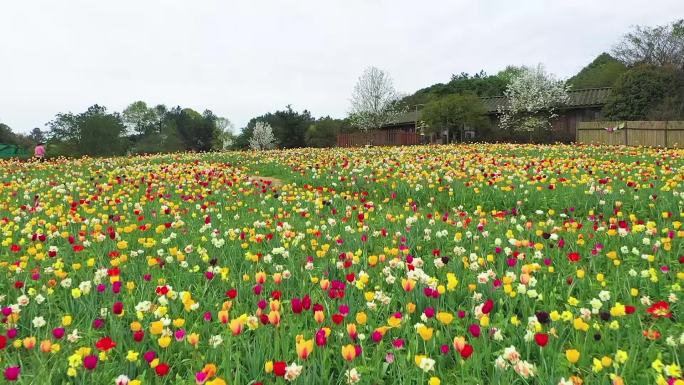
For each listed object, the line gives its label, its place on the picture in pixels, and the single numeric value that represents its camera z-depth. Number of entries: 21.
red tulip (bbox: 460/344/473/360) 2.14
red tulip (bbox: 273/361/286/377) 1.98
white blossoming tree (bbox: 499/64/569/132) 44.31
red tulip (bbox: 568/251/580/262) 3.58
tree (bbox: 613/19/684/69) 48.31
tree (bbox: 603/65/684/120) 32.59
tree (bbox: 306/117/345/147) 54.44
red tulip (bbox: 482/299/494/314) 2.63
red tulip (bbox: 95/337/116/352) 2.29
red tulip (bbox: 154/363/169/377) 2.07
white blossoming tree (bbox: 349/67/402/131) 61.03
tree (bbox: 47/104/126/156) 40.91
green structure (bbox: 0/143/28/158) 28.78
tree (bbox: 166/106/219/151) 67.19
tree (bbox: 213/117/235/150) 78.50
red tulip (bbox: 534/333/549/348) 2.14
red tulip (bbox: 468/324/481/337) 2.36
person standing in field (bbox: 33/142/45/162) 22.72
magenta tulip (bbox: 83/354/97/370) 2.05
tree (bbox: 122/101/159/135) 107.51
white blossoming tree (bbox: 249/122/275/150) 59.94
